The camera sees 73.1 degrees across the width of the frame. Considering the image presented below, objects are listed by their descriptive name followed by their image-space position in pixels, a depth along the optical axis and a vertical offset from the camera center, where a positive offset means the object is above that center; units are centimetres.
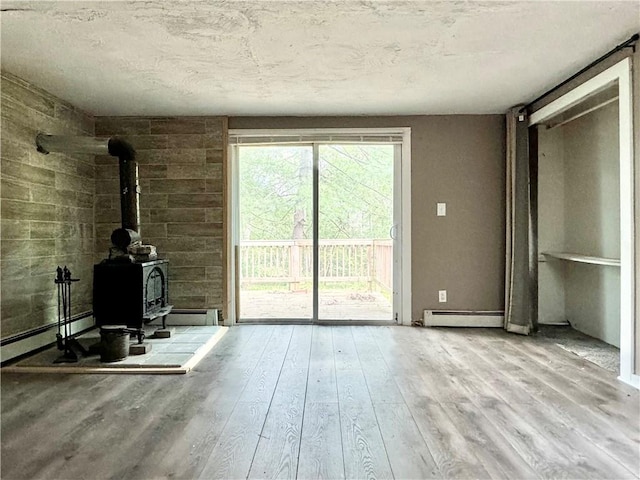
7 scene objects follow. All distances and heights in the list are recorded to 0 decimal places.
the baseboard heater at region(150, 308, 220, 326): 434 -82
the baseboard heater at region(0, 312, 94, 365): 311 -81
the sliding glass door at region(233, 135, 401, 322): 448 +9
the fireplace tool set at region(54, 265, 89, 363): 317 -74
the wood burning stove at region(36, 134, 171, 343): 330 -26
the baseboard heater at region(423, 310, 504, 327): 430 -85
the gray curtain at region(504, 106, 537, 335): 402 +2
